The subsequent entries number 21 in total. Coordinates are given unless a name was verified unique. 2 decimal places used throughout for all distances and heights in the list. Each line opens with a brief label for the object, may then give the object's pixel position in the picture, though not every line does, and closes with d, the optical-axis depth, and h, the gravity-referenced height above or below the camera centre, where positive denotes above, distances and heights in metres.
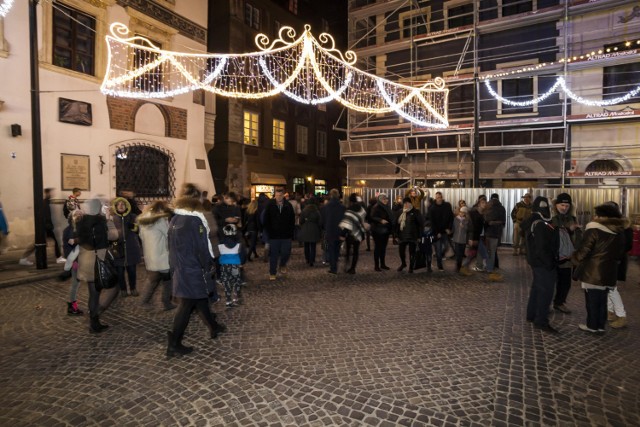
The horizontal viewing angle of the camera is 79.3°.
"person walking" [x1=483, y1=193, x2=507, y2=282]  8.98 -0.68
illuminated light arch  8.70 +3.90
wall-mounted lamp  10.29 +1.82
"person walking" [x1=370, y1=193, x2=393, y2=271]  9.15 -0.67
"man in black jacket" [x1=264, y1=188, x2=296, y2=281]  8.29 -0.52
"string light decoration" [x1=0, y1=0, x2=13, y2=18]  7.63 +3.85
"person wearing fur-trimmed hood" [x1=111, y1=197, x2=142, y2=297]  6.65 -0.75
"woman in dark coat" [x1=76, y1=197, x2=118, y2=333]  5.15 -0.66
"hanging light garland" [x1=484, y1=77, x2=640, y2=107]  15.31 +4.38
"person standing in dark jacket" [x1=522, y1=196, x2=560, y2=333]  5.19 -0.72
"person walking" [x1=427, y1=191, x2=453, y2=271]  9.17 -0.40
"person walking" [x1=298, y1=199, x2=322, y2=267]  9.74 -0.78
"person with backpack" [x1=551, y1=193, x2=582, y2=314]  5.67 -0.65
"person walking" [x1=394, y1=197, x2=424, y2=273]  8.96 -0.63
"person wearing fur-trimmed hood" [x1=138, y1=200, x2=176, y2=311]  5.91 -0.70
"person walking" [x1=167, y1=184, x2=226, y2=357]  4.42 -0.72
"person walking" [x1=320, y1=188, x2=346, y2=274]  8.97 -0.68
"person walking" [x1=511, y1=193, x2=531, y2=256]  11.38 -0.53
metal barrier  11.81 +0.12
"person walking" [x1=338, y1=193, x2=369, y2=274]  8.83 -0.59
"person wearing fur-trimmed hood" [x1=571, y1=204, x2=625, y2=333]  5.07 -0.78
